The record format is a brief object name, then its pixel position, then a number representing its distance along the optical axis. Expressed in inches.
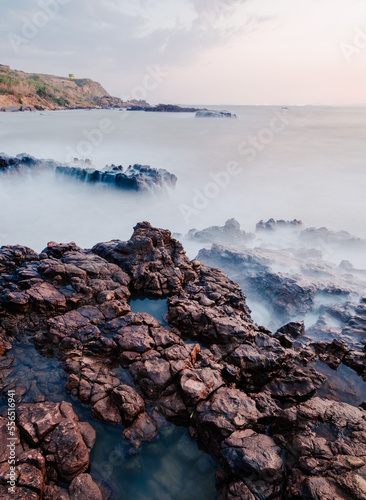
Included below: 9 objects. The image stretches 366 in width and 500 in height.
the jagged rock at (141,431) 206.1
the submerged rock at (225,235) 652.7
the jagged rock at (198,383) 219.9
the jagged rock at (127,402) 212.4
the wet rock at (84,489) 167.5
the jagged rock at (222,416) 201.0
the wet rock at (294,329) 335.0
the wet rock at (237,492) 169.3
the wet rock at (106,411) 213.0
